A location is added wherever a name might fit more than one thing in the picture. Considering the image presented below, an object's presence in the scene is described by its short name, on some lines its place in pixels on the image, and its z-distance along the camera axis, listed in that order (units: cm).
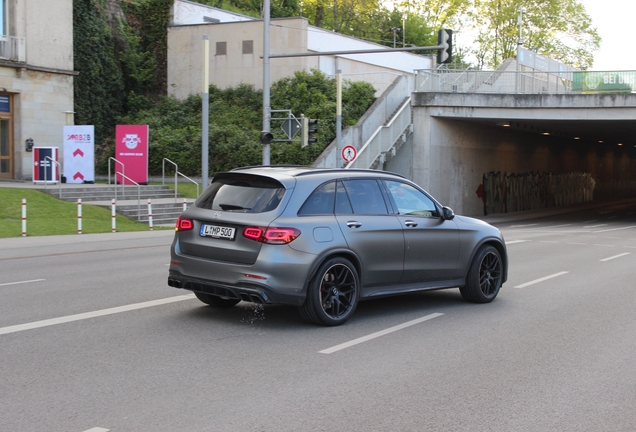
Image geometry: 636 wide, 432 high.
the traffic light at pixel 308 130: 2780
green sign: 3416
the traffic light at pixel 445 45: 2428
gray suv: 809
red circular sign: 3328
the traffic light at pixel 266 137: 2623
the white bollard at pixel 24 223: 1961
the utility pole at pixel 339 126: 3300
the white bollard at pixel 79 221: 2054
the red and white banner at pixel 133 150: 2945
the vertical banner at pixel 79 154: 2906
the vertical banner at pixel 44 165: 2831
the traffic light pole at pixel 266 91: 2629
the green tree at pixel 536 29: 7331
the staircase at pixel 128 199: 2502
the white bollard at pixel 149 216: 2297
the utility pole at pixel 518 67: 3602
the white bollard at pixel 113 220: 2158
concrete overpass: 3519
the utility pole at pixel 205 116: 2509
